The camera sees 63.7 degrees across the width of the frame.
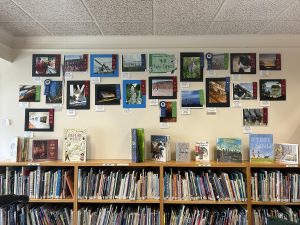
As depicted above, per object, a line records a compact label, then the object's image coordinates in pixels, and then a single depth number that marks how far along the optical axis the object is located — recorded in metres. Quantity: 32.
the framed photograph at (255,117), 2.73
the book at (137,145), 2.47
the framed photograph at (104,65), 2.80
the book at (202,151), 2.60
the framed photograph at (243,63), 2.77
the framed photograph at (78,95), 2.79
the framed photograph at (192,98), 2.76
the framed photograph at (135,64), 2.80
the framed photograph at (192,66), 2.79
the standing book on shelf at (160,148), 2.54
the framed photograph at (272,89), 2.74
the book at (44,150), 2.69
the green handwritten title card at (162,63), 2.79
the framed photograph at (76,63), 2.81
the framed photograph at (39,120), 2.78
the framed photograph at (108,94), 2.78
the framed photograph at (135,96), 2.78
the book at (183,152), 2.57
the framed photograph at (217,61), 2.79
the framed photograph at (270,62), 2.77
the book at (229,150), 2.54
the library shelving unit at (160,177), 2.40
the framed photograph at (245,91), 2.75
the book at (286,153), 2.42
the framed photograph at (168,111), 2.76
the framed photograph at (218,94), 2.76
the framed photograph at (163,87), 2.77
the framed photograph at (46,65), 2.82
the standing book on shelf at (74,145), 2.56
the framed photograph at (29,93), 2.81
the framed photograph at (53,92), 2.80
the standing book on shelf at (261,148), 2.51
